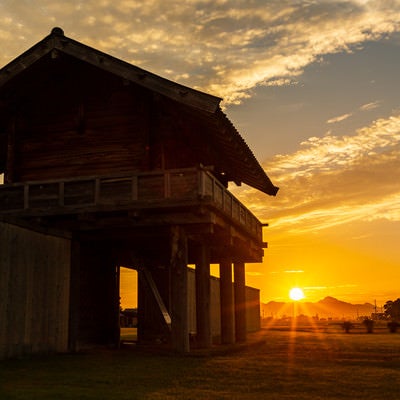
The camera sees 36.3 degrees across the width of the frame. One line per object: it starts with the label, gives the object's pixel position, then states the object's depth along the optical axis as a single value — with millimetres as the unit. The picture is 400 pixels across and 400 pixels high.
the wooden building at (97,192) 17594
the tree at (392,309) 100669
